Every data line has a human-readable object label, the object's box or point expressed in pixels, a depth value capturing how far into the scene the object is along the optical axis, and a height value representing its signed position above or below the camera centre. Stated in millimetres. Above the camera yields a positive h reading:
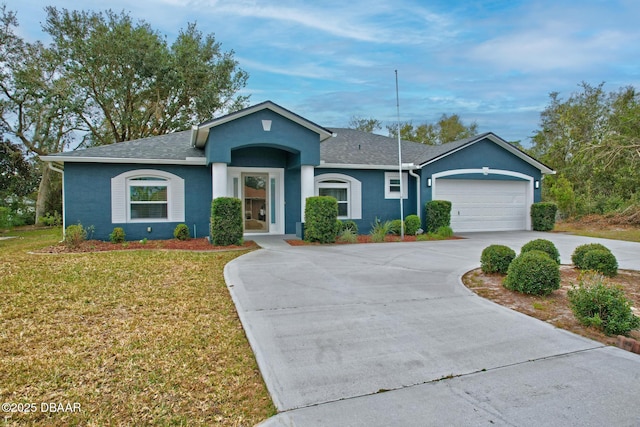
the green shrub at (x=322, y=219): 11156 -292
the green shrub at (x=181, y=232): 11945 -685
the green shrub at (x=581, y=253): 7045 -922
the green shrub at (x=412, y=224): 13570 -592
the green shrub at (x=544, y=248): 6773 -772
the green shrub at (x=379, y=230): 12023 -759
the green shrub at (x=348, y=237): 11697 -902
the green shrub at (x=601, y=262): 6625 -1040
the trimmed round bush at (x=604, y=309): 3957 -1165
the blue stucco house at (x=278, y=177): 11625 +1207
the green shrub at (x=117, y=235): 11367 -725
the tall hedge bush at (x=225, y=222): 10391 -319
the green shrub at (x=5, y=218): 16516 -204
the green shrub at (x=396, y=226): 13570 -656
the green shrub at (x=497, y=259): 6652 -949
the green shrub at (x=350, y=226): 13055 -610
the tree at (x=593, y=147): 18109 +3429
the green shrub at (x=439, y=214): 13672 -232
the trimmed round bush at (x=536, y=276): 5336 -1019
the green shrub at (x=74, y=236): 10141 -661
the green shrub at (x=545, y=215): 15266 -382
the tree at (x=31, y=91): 20344 +6946
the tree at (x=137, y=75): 20219 +8048
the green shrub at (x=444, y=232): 13148 -877
